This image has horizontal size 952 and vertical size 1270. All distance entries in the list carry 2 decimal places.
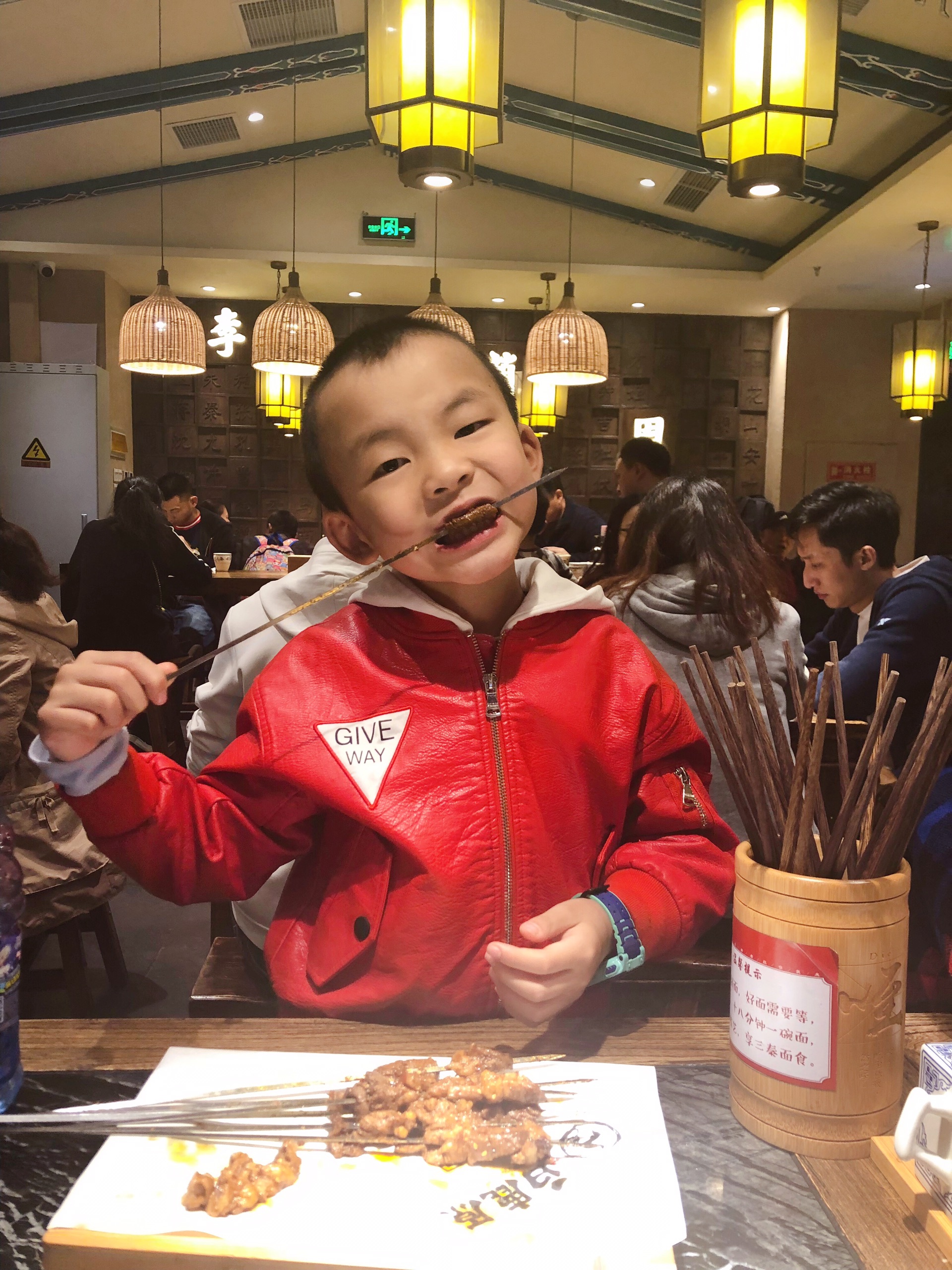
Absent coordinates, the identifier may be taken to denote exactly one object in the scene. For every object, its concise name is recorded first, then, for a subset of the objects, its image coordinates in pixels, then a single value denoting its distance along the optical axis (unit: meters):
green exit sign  7.55
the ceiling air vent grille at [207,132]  6.76
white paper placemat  0.56
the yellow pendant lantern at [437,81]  2.51
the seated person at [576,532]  6.14
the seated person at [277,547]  5.52
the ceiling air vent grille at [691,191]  6.73
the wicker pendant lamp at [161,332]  5.40
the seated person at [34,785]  2.12
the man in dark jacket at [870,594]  2.71
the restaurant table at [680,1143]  0.58
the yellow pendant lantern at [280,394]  7.06
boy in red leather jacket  0.98
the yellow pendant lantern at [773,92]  2.59
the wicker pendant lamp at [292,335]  5.32
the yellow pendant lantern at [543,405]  7.61
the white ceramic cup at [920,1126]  0.59
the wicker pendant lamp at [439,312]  4.93
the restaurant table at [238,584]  5.06
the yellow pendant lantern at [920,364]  6.71
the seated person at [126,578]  4.06
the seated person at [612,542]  3.19
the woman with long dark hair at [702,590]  2.09
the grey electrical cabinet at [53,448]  7.51
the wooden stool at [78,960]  2.28
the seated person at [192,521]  6.32
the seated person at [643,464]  4.29
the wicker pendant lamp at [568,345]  5.57
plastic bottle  0.73
